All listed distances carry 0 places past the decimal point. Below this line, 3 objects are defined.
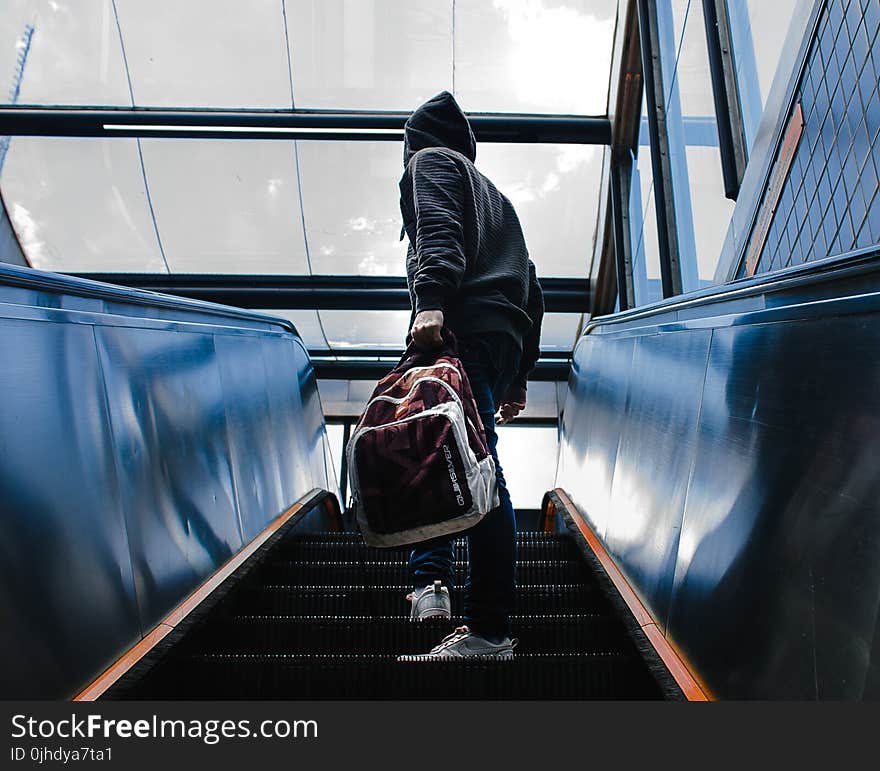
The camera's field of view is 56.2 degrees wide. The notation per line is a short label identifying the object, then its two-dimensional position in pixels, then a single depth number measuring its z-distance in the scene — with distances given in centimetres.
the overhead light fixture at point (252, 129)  1046
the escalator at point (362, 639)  228
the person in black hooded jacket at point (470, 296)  243
